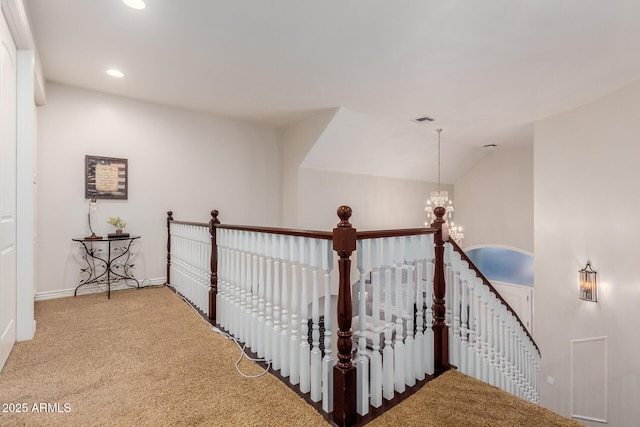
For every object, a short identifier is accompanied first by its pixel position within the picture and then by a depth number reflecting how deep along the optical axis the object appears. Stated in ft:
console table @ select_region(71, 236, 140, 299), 13.04
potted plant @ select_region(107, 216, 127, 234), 13.18
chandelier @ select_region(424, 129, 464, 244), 19.19
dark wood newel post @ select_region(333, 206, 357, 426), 5.10
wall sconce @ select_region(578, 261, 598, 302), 13.33
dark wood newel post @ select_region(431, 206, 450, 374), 7.20
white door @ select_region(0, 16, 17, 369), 6.54
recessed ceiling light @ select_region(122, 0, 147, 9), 7.71
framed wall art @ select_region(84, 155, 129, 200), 13.08
